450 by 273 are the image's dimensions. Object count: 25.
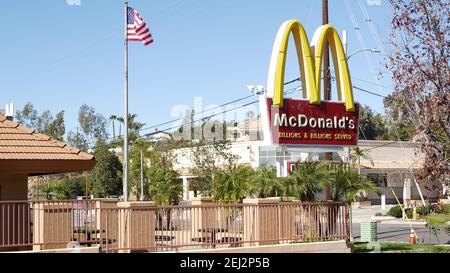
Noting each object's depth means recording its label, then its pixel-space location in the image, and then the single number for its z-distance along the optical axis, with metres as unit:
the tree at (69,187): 72.94
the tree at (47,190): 66.28
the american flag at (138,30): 34.41
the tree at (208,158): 60.72
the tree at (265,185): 22.94
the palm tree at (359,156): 64.92
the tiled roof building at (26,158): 18.78
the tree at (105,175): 70.25
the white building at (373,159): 67.00
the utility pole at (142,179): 63.10
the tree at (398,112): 18.90
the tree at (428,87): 17.45
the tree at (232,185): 24.78
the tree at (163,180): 51.16
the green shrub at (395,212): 51.63
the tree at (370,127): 116.75
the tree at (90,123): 113.31
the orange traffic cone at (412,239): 27.85
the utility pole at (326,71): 26.72
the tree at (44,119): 102.88
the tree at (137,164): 68.38
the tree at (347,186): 23.25
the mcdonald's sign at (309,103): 20.70
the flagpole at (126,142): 36.56
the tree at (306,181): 22.56
